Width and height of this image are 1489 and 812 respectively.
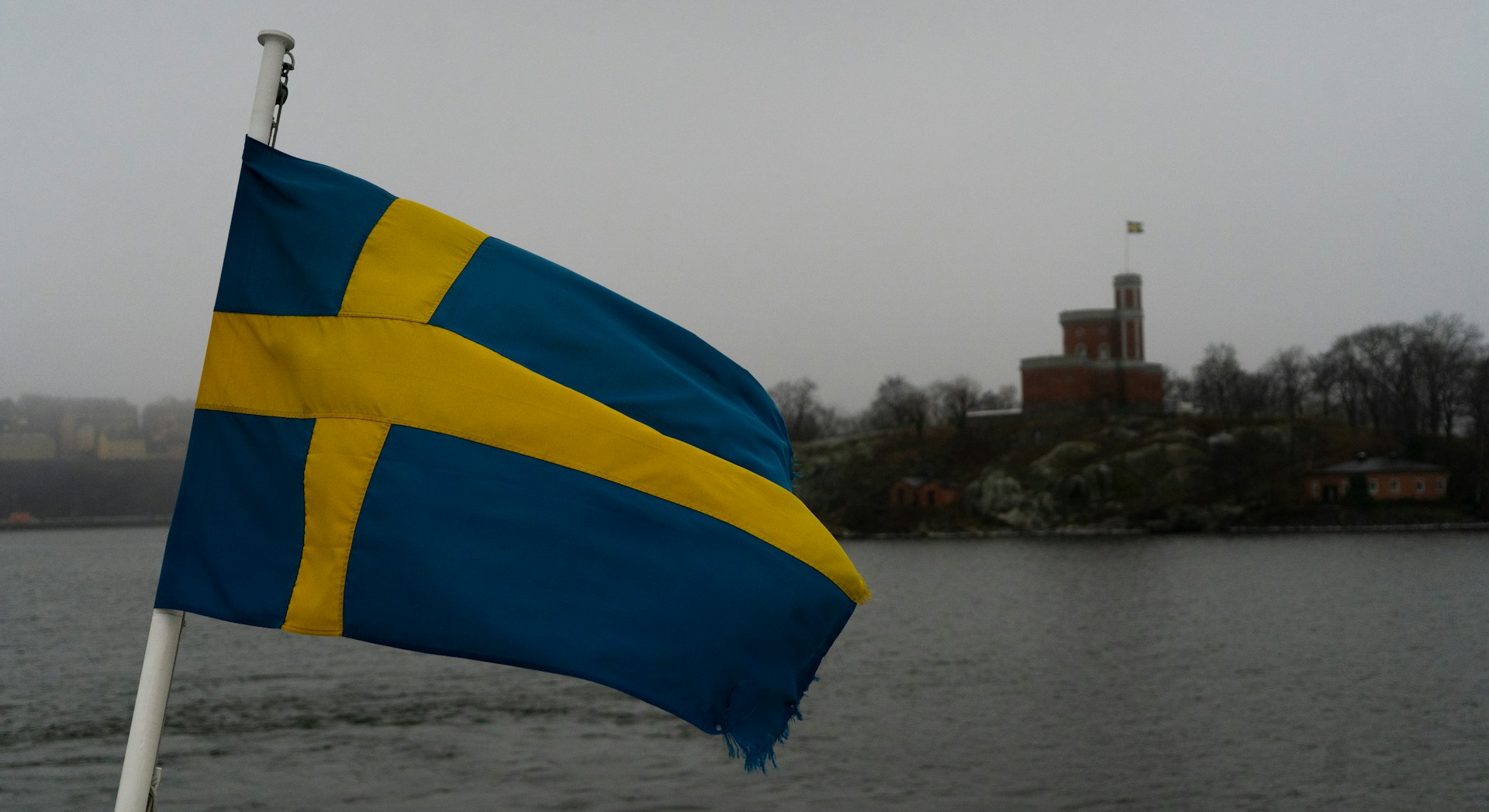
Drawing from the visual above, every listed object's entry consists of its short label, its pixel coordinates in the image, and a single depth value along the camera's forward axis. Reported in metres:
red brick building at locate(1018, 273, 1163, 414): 128.00
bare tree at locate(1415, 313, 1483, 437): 116.06
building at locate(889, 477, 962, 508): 126.00
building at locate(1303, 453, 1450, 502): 104.06
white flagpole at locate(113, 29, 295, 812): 3.14
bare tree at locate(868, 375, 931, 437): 138.75
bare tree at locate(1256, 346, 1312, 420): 127.50
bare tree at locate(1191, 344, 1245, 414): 133.12
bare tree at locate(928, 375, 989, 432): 137.50
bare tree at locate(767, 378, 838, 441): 158.04
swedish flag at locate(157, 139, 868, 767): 3.65
